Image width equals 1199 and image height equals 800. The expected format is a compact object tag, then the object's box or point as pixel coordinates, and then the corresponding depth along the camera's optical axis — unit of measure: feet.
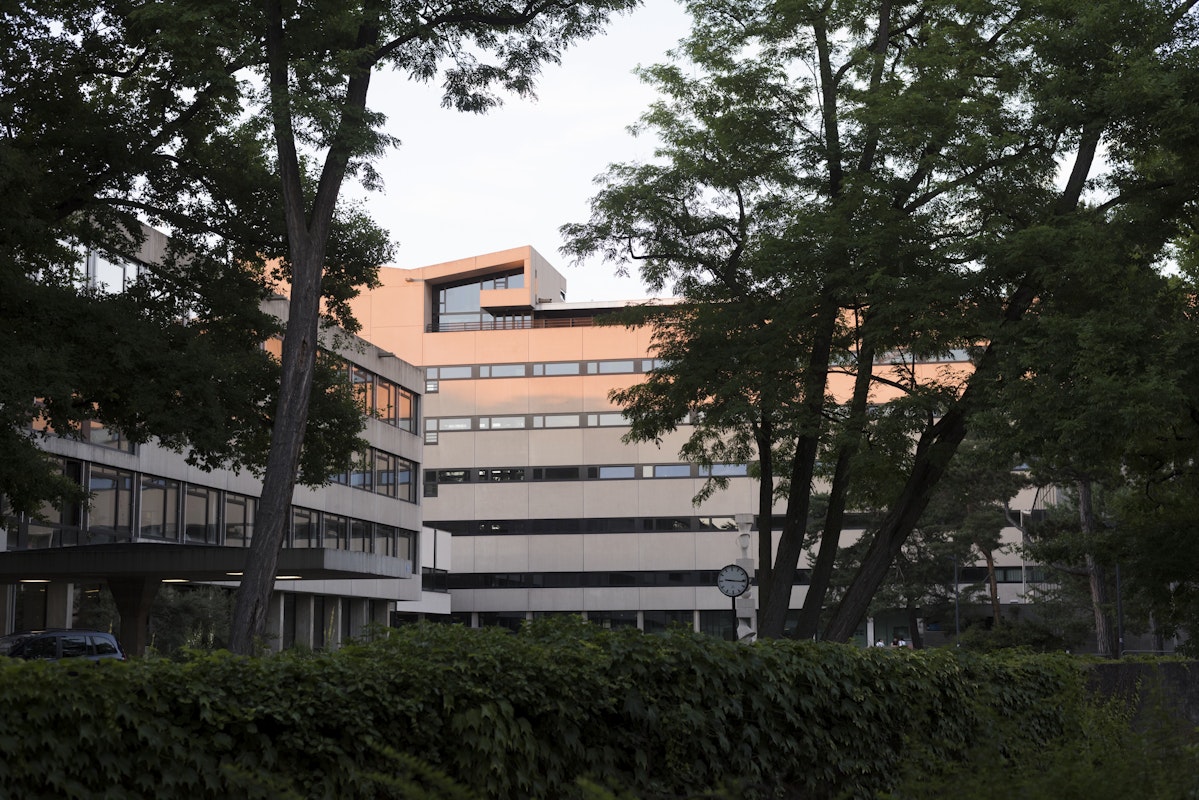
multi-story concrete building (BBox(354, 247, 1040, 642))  255.29
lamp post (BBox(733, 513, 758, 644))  125.80
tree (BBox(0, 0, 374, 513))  63.93
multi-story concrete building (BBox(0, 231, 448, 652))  102.42
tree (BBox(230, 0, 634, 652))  66.28
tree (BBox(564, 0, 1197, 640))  69.82
